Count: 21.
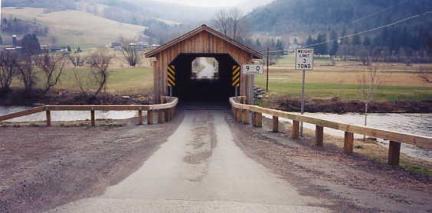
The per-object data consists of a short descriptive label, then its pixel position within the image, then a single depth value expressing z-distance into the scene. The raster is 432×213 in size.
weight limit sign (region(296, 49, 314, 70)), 12.66
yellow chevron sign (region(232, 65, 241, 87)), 19.66
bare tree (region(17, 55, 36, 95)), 37.83
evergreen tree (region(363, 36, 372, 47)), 112.93
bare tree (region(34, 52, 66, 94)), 38.67
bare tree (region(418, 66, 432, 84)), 45.45
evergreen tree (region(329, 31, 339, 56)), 114.09
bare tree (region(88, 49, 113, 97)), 37.97
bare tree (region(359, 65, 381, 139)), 31.68
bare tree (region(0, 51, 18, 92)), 38.22
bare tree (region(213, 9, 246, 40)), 75.81
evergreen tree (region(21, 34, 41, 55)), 92.69
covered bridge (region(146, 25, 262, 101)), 18.95
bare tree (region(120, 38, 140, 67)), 72.85
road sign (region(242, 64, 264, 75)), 16.80
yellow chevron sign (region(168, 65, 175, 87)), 19.56
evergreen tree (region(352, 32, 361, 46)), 121.41
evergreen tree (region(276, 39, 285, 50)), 122.31
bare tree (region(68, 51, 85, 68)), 60.31
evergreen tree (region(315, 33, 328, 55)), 117.34
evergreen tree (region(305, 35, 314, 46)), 126.94
